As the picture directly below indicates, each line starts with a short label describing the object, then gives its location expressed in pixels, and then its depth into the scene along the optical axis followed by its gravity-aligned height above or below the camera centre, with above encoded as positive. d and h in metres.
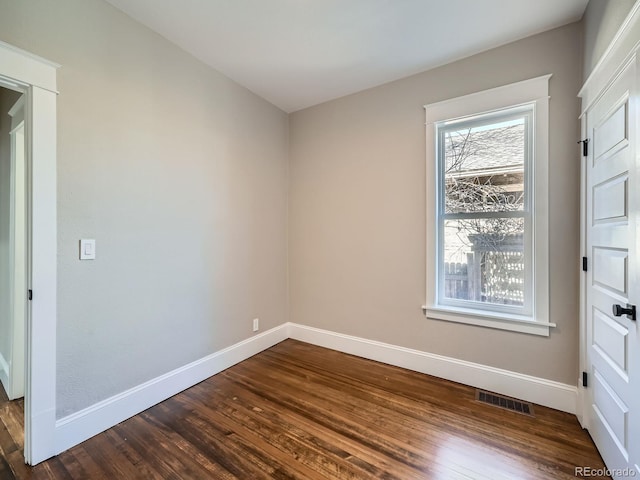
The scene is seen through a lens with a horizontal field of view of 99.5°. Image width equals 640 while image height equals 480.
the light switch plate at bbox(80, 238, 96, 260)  1.71 -0.06
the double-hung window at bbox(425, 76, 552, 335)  2.10 +0.28
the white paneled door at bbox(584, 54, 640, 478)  1.27 -0.17
